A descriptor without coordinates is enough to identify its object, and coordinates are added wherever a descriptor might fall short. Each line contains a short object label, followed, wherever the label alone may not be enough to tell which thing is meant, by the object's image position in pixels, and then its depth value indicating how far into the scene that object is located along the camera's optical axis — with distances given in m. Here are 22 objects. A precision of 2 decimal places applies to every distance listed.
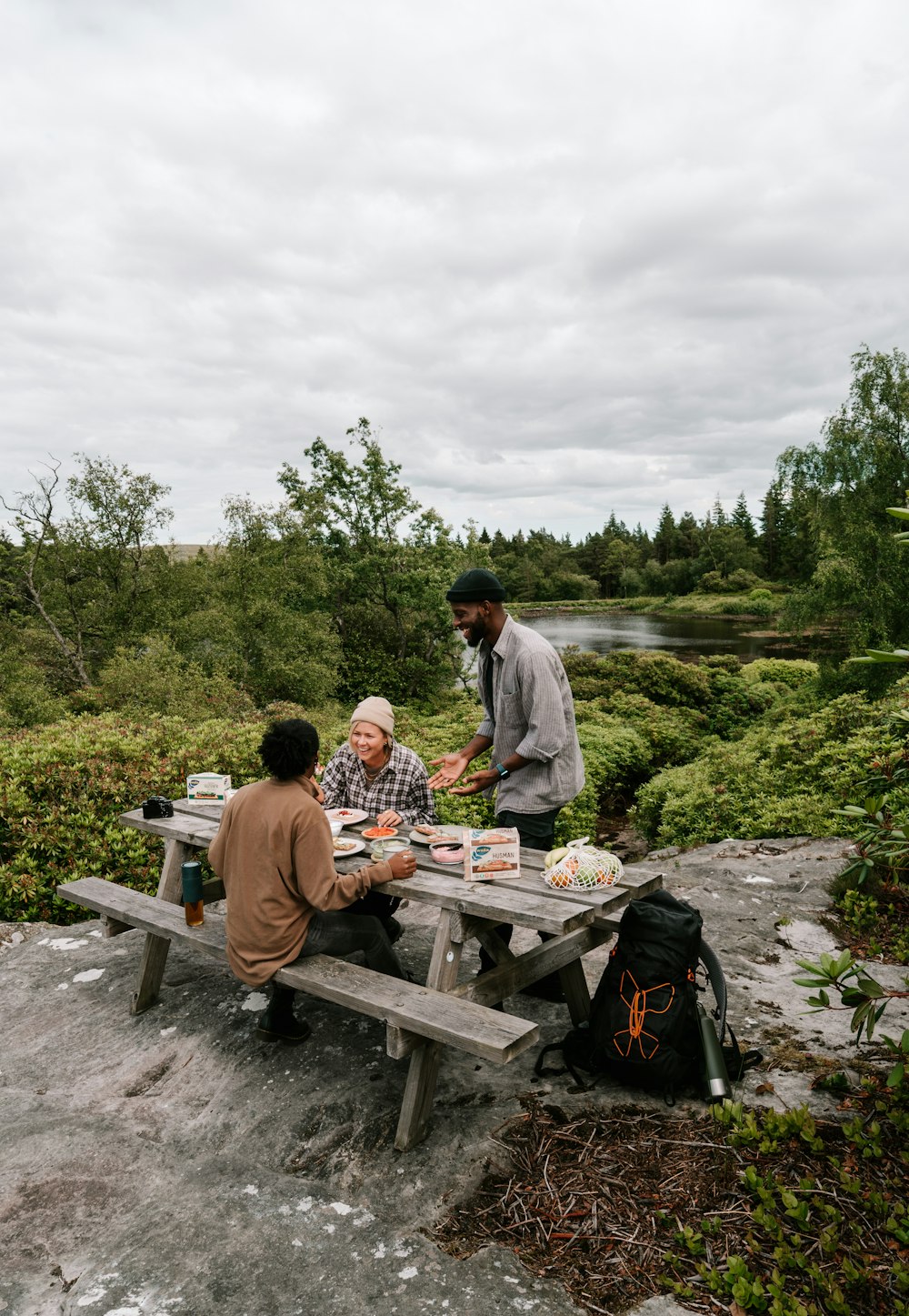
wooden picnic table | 2.85
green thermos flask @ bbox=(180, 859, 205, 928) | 3.75
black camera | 4.64
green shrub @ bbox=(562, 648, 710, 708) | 19.83
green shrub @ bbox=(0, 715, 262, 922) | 5.61
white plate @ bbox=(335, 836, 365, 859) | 3.89
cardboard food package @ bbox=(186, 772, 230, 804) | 4.80
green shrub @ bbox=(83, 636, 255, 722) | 11.45
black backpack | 3.05
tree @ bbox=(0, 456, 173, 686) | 18.09
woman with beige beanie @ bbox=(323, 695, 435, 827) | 4.38
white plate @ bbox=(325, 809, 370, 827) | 4.28
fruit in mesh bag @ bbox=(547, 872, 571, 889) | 3.37
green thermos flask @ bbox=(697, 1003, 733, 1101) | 2.94
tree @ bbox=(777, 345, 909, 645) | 20.72
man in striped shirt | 3.84
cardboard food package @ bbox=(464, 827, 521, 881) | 3.45
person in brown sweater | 3.26
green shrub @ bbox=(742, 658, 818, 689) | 22.83
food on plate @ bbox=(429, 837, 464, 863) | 3.69
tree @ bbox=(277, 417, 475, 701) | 24.67
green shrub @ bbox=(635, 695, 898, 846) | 6.93
